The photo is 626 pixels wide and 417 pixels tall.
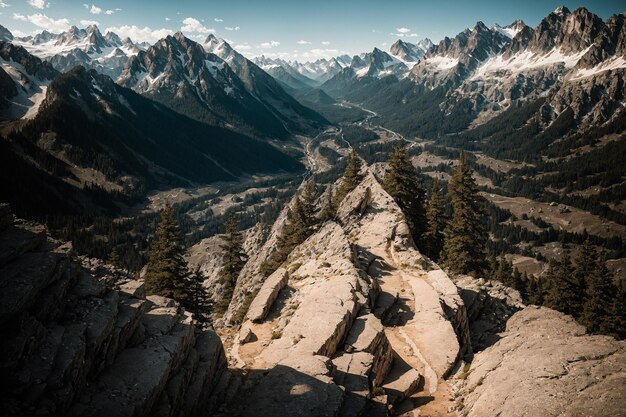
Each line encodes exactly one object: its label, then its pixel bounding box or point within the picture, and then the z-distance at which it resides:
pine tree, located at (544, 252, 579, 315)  63.45
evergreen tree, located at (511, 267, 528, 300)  87.57
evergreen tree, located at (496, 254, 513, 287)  84.22
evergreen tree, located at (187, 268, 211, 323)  51.00
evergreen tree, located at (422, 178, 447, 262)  61.94
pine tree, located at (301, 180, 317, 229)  58.59
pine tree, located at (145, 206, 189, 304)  47.78
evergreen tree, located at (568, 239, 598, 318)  63.16
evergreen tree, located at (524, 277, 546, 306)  79.25
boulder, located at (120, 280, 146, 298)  23.11
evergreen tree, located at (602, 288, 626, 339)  56.50
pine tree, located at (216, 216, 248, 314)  62.69
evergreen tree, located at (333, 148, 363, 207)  65.25
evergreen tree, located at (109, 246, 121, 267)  58.92
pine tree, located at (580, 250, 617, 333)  58.03
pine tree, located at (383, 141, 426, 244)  61.91
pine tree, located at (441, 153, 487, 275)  52.06
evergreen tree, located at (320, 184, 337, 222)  61.03
